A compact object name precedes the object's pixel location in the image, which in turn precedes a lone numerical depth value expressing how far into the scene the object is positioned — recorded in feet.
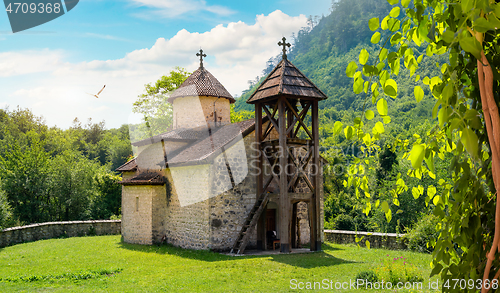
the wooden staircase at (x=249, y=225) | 43.55
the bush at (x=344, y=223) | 79.77
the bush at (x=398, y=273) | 27.71
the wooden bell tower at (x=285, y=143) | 43.16
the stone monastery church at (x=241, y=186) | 44.42
